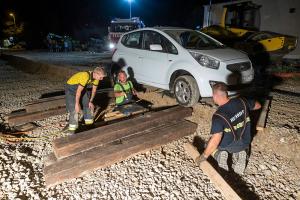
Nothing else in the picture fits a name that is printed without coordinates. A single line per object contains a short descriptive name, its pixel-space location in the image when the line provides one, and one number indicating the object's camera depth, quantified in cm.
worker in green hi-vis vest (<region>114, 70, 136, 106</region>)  575
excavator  1127
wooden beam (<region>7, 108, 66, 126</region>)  527
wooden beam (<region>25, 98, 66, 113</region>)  571
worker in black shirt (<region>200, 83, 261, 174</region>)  327
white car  495
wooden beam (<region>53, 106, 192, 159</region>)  386
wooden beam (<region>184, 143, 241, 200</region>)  307
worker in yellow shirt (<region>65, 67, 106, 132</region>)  457
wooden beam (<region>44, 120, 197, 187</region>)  336
